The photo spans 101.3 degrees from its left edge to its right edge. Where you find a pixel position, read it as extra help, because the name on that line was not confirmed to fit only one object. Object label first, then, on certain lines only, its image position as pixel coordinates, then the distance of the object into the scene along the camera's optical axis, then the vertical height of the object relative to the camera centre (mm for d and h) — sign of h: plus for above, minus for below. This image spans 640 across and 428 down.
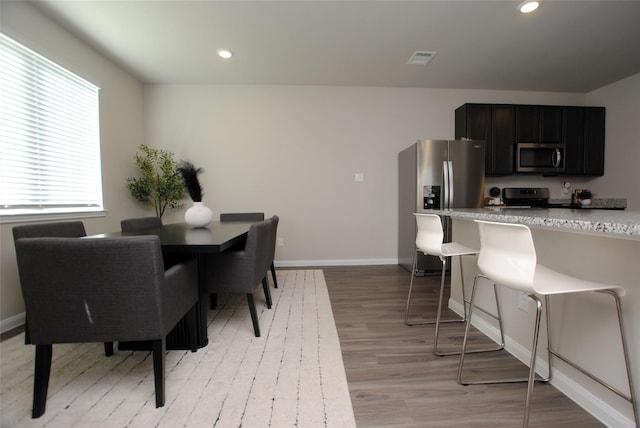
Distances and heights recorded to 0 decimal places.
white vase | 2221 -118
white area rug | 1127 -926
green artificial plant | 3352 +276
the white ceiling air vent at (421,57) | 2872 +1623
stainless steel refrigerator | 3232 +274
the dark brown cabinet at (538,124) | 3643 +1069
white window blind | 2016 +586
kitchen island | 1010 -497
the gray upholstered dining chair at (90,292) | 1029 -367
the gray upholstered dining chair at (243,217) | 3049 -177
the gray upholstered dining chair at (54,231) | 1500 -178
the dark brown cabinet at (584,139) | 3699 +869
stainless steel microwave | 3637 +596
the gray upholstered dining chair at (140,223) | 2117 -185
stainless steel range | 3744 +51
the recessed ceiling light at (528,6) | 2114 +1600
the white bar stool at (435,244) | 1653 -290
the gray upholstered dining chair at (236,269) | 1707 -439
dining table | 1362 -240
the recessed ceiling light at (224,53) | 2816 +1624
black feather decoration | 2207 +166
